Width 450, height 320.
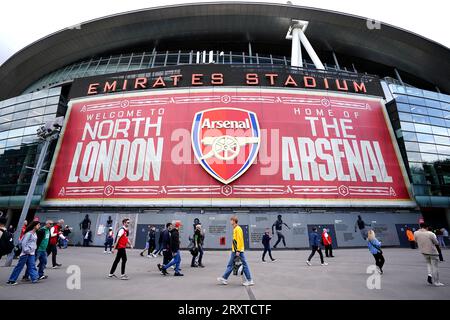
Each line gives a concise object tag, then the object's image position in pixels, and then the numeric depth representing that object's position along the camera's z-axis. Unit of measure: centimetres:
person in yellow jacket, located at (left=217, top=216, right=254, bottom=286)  684
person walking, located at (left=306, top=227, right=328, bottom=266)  1112
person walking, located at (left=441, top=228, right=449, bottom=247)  1851
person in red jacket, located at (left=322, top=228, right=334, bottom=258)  1344
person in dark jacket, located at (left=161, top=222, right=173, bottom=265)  886
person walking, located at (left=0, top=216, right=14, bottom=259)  648
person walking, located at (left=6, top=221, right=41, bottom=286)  696
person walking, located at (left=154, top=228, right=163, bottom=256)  1362
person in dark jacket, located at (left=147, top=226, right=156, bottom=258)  1409
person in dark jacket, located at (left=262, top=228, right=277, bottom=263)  1242
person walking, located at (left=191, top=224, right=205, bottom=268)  1059
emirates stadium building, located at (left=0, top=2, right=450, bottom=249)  1972
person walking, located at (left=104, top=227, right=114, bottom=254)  1597
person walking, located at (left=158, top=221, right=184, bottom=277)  834
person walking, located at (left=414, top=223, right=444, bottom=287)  698
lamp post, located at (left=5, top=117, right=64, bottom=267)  1252
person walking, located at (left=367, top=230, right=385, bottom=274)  866
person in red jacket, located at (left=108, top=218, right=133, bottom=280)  782
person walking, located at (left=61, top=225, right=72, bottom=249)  1812
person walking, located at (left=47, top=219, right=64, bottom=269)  974
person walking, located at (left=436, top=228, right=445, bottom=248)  1748
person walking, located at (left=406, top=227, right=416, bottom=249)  1821
